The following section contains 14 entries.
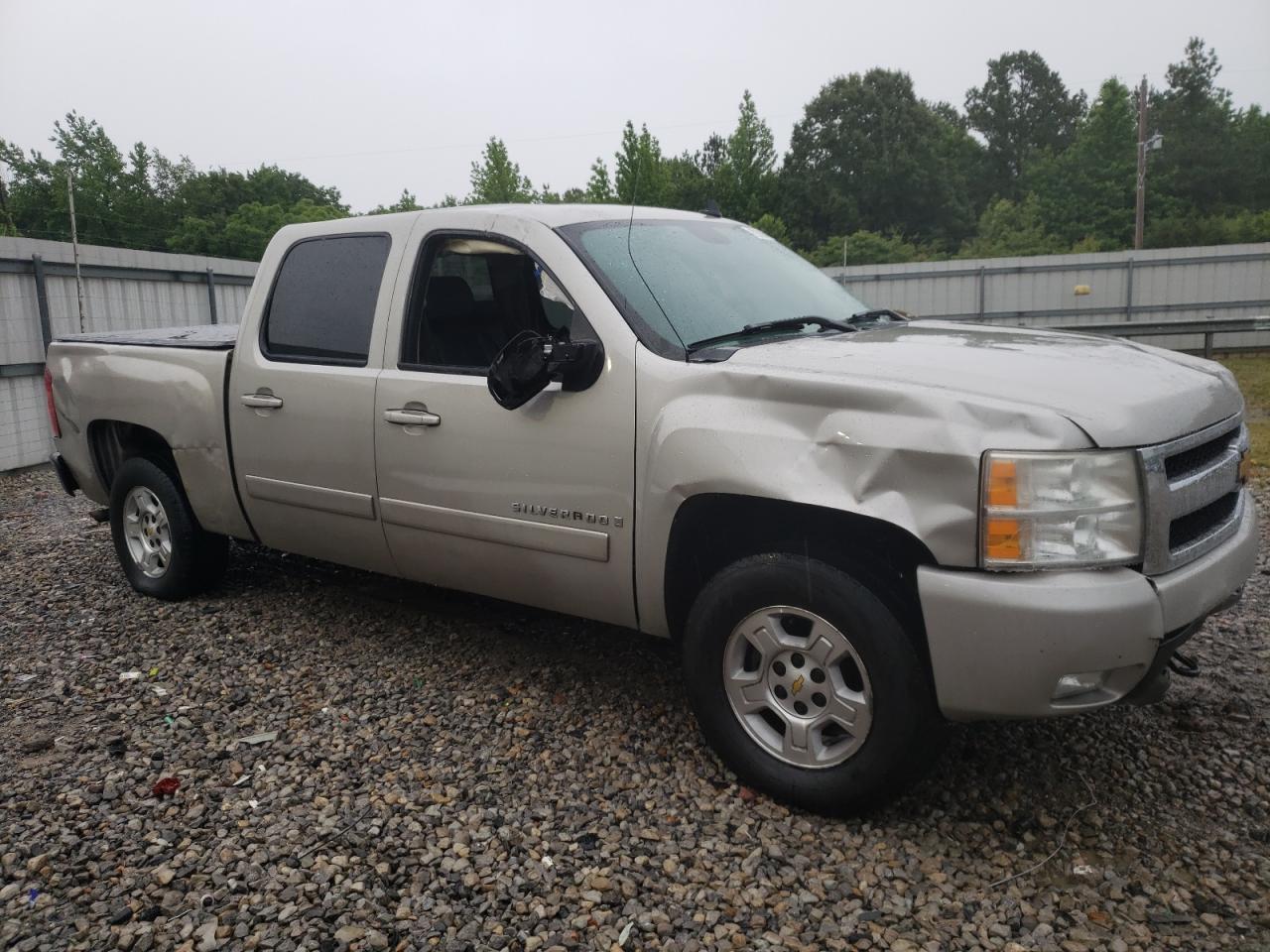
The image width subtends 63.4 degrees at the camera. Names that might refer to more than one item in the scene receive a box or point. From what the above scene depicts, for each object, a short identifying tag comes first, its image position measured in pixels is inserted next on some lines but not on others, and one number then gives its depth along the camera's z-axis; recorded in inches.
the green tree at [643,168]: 1218.2
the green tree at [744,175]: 1939.6
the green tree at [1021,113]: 2984.7
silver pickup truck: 105.9
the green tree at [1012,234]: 1898.4
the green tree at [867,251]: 1755.7
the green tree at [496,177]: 1398.9
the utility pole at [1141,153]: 1428.4
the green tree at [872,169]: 2476.6
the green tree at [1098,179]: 2003.0
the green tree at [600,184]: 1387.8
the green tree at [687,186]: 1981.5
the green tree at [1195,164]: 2009.1
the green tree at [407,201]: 2144.7
